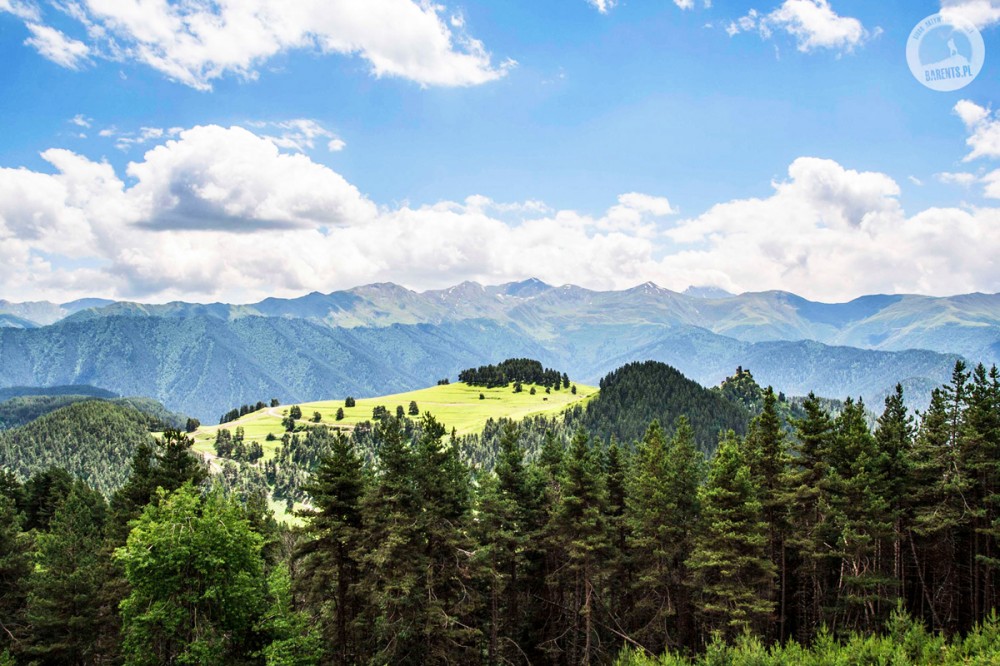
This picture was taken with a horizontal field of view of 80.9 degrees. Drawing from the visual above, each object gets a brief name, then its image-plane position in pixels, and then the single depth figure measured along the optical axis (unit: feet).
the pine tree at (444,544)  106.42
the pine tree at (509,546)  123.34
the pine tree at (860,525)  108.38
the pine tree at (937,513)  113.09
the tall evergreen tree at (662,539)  124.26
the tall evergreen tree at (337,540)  106.01
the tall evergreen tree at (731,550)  106.01
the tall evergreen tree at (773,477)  123.89
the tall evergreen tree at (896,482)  118.52
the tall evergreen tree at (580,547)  122.01
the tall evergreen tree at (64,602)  120.67
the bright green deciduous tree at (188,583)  86.94
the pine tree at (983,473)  109.50
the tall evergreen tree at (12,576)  129.89
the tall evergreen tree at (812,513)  118.01
